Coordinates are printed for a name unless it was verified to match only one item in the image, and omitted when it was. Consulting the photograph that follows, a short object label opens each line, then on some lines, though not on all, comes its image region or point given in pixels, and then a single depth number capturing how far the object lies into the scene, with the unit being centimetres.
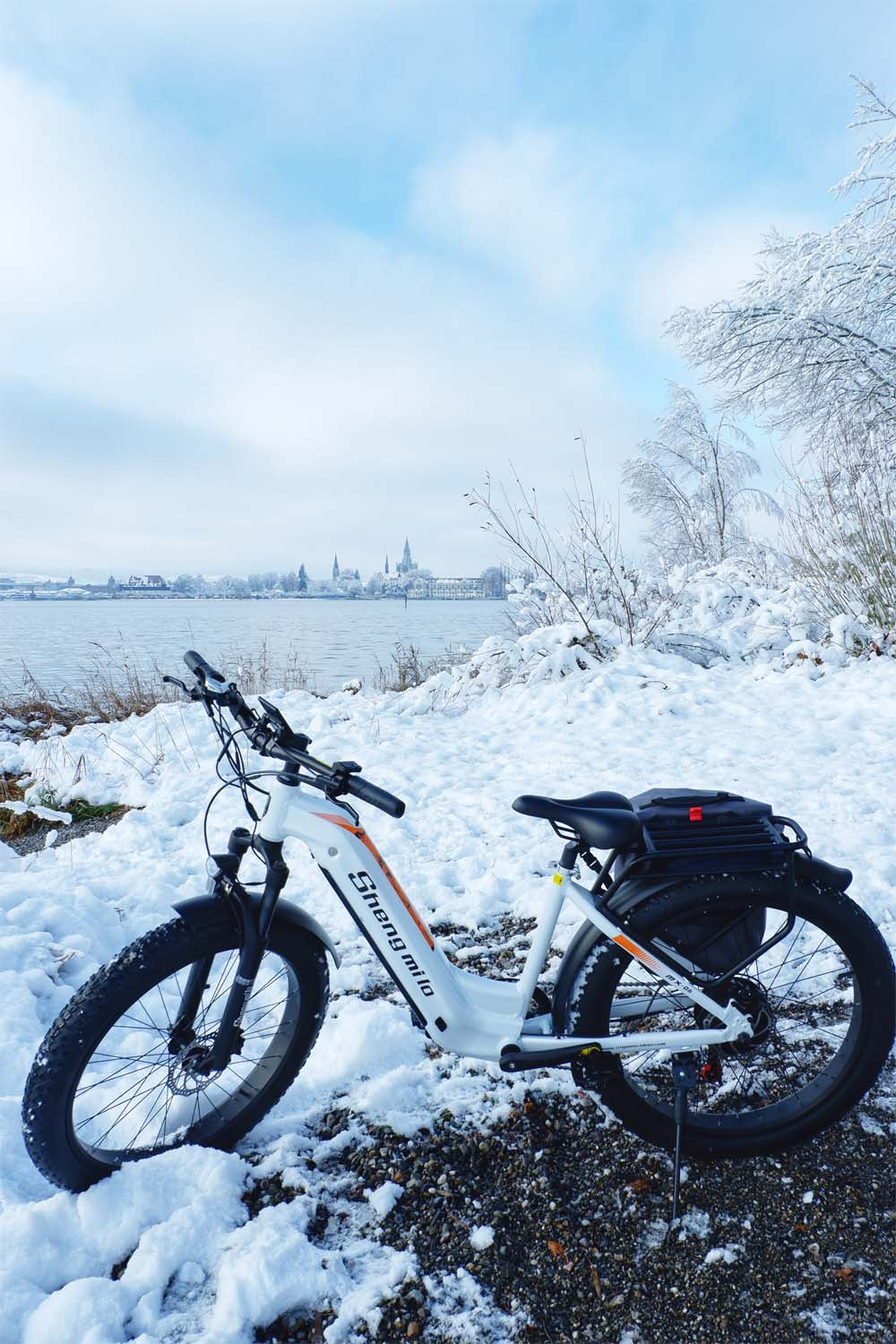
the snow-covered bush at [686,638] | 813
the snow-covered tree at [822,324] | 1108
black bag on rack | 192
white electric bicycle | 186
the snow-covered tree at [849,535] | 808
